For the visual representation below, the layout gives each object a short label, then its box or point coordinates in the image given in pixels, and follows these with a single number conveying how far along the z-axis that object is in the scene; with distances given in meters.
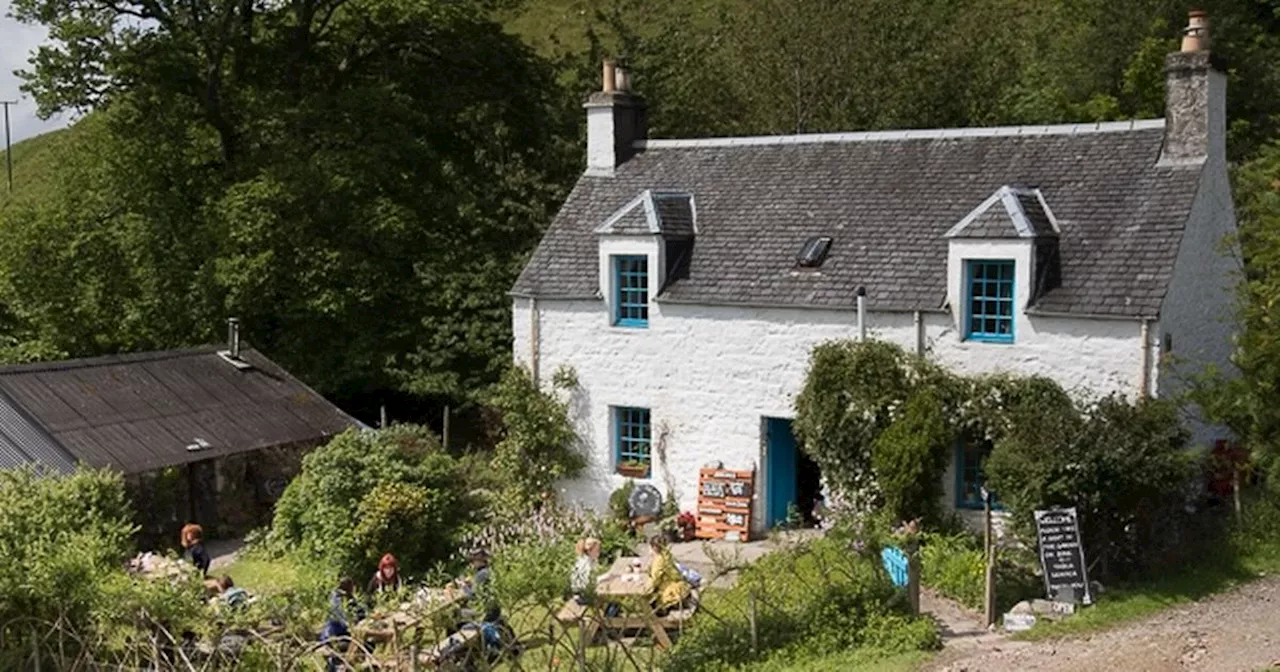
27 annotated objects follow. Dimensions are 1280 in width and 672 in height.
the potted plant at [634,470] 24.17
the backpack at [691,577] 16.95
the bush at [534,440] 24.53
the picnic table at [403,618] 14.37
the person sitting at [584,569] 15.10
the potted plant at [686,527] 23.02
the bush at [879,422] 20.25
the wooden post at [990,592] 16.77
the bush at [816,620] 15.41
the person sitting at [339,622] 13.94
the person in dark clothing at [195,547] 19.17
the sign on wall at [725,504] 22.75
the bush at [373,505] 20.91
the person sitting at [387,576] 17.92
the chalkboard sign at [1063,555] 17.05
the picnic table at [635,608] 15.84
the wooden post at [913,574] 16.33
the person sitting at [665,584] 16.12
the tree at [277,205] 30.66
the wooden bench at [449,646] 13.73
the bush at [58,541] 14.97
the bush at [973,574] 17.91
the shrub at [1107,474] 17.55
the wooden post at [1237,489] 19.00
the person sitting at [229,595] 15.13
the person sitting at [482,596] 14.54
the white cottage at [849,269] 20.16
